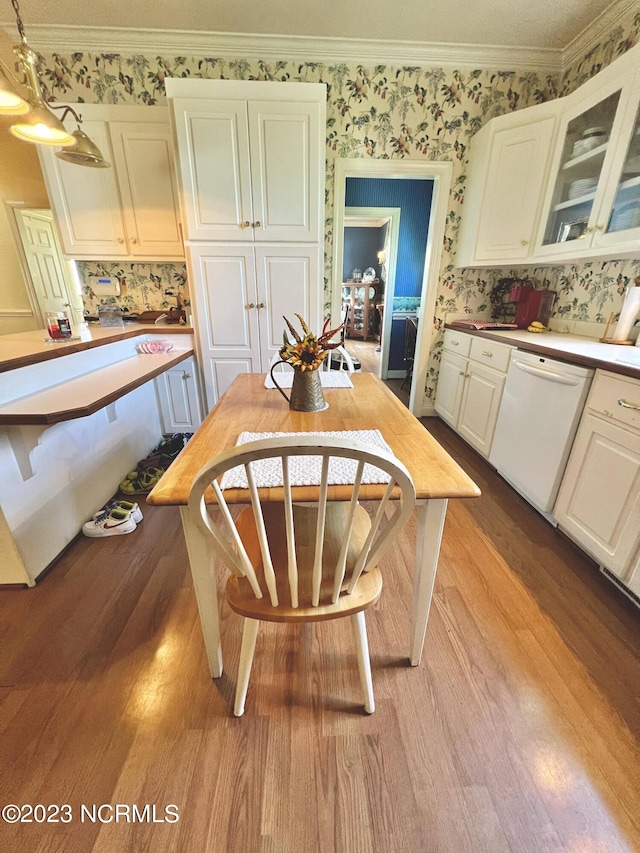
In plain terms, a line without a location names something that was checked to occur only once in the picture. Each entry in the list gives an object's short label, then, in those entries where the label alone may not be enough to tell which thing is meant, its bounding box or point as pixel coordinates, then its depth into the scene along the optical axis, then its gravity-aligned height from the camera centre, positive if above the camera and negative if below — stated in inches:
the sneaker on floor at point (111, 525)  68.9 -44.8
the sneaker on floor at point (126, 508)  73.2 -44.3
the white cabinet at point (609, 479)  52.0 -28.7
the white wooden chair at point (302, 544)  23.6 -26.7
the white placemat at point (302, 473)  32.0 -16.5
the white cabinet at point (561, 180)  68.1 +26.6
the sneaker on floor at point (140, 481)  82.1 -43.7
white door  142.8 +12.5
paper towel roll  72.9 -3.7
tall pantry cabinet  83.5 +20.5
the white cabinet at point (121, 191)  91.7 +26.2
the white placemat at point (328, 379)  61.1 -15.1
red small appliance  103.3 -2.3
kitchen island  53.3 -26.3
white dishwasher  63.9 -25.4
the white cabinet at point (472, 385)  89.4 -25.4
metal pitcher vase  48.1 -13.3
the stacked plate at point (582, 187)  77.0 +23.6
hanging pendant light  50.0 +26.2
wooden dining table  31.8 -16.7
